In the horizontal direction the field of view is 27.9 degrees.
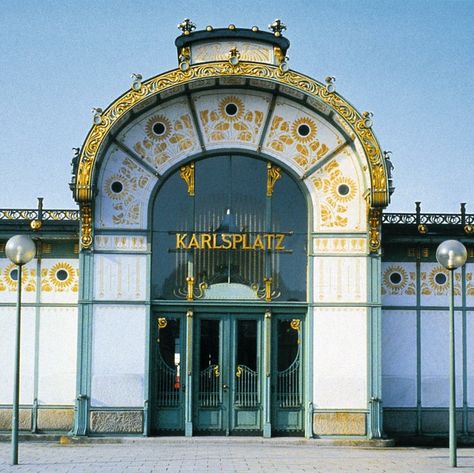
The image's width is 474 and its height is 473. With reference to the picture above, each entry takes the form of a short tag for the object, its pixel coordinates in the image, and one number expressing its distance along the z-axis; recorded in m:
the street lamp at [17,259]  16.50
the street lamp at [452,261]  16.47
